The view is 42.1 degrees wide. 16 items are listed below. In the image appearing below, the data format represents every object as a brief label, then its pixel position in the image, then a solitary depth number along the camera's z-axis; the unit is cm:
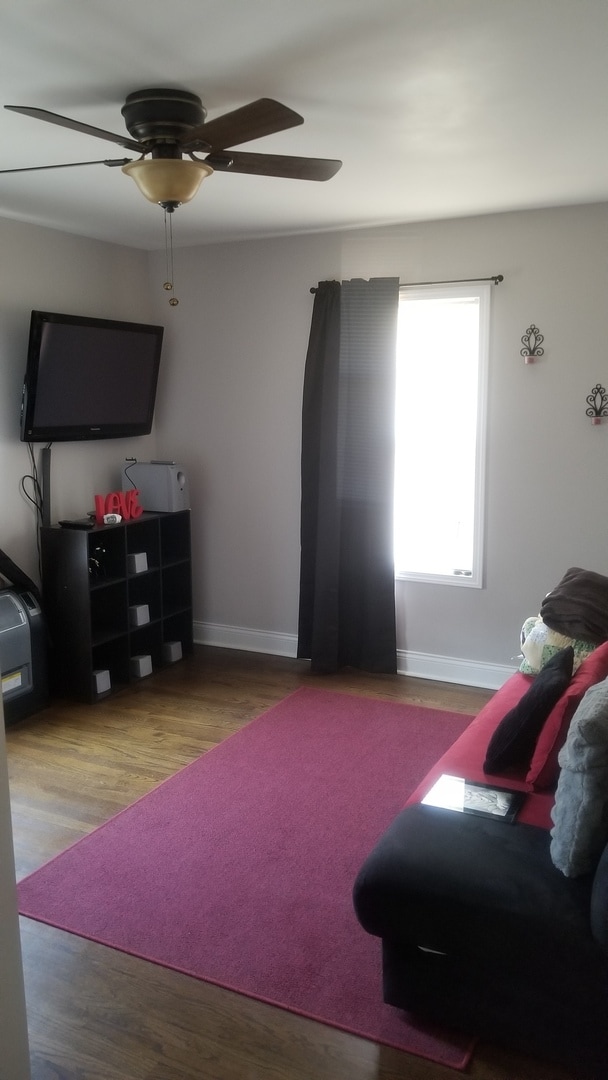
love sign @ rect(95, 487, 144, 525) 438
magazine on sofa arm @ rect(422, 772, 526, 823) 220
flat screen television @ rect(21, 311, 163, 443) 402
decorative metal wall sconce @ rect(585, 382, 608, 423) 394
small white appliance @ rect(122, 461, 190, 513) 480
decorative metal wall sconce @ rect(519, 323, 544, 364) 406
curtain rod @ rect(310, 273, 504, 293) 408
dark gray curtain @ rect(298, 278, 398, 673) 440
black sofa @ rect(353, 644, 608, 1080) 178
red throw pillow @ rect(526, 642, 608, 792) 231
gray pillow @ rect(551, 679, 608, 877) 180
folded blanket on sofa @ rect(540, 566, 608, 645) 316
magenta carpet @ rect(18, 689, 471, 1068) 220
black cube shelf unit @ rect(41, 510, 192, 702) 418
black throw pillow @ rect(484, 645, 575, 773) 237
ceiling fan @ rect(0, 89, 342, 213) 221
